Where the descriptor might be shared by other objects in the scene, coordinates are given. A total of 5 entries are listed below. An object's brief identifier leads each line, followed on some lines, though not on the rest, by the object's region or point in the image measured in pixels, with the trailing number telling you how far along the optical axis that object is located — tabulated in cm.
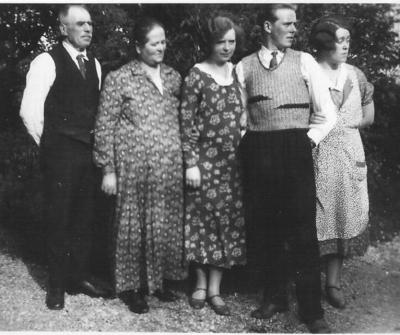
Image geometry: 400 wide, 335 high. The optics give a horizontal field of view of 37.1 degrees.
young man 365
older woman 372
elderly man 374
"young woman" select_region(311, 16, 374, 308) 394
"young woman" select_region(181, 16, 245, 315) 372
